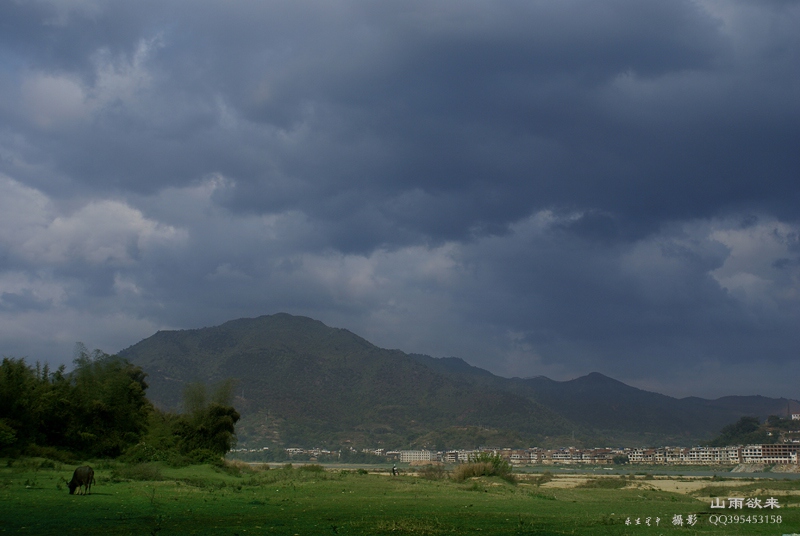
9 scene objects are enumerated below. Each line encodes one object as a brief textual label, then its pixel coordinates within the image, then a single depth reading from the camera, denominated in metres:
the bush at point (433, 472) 49.12
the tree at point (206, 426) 51.00
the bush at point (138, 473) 31.33
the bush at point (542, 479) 59.25
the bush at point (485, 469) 46.31
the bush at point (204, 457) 47.04
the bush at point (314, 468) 46.72
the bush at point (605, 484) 51.06
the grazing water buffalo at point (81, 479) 22.98
